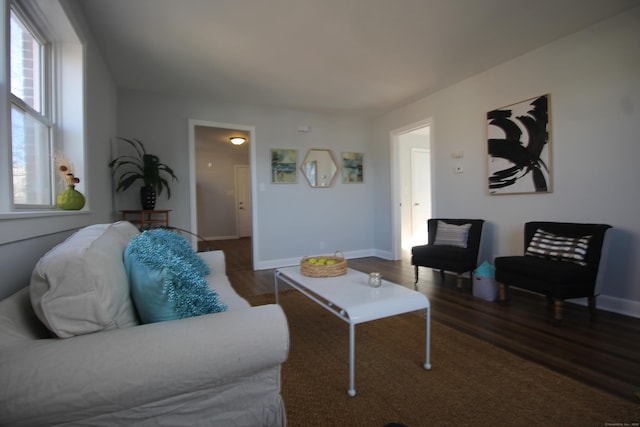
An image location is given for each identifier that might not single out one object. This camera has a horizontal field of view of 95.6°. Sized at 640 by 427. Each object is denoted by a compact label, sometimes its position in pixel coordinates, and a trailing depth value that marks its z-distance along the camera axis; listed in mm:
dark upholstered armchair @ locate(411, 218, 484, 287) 3090
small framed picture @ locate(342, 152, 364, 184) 4992
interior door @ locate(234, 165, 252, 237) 8242
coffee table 1452
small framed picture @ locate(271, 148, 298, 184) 4438
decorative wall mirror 4676
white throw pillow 753
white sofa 648
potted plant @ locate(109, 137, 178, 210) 3260
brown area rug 1289
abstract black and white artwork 2838
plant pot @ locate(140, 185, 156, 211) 3320
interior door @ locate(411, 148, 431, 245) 5668
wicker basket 2094
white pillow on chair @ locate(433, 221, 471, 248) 3311
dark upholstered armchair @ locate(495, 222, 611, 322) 2211
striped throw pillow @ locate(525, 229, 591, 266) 2329
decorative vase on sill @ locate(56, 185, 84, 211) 1773
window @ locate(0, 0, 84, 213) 1461
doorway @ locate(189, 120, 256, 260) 7723
